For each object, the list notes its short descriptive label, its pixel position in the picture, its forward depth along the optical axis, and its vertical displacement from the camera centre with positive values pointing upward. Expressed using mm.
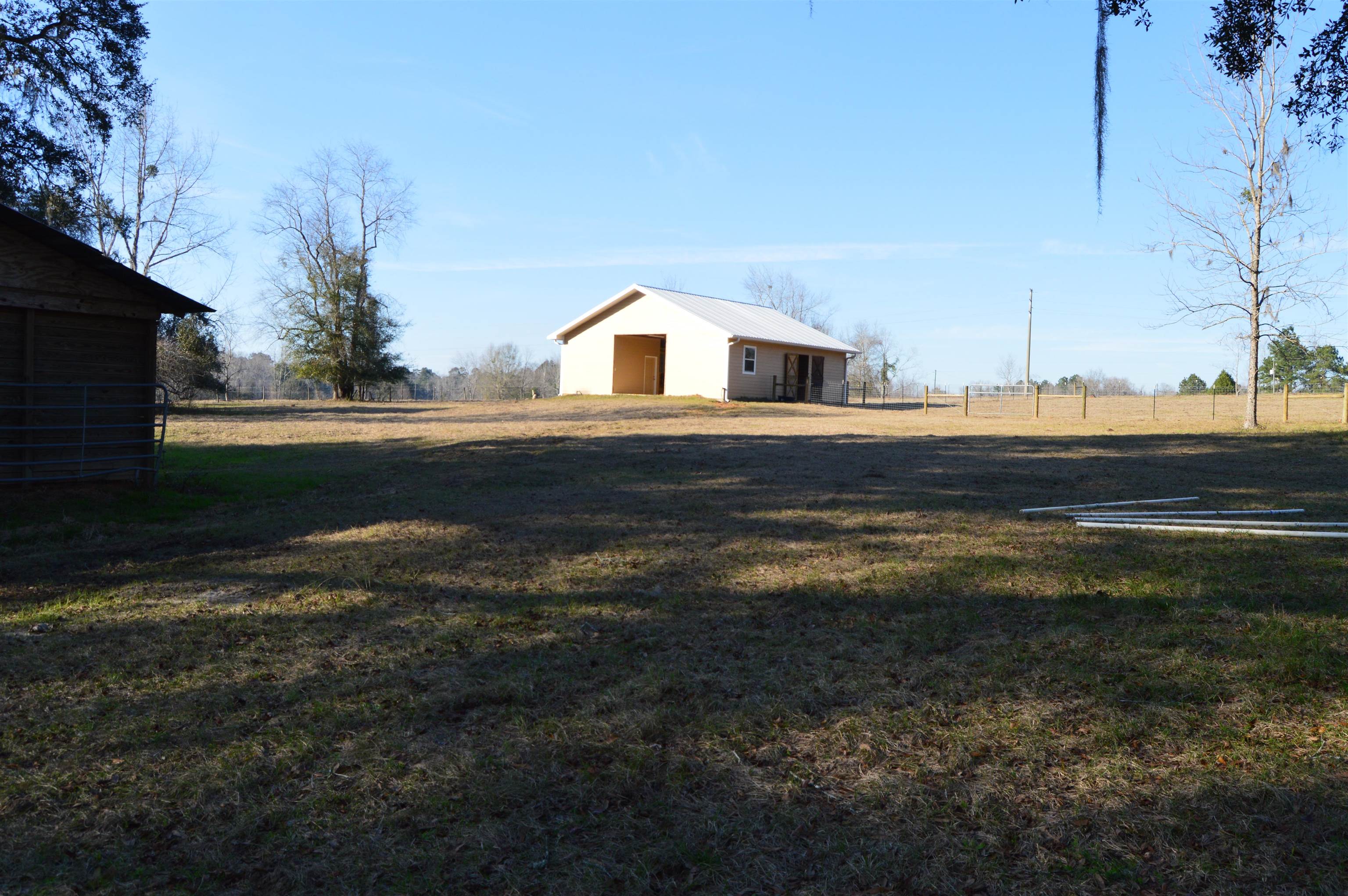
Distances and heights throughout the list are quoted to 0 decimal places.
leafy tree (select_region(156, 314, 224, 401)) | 28500 +1798
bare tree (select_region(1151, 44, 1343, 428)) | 19641 +5459
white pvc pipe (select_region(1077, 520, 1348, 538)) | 7312 -802
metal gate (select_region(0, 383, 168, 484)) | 9438 -290
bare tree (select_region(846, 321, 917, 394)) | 60281 +4727
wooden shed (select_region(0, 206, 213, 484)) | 9289 +566
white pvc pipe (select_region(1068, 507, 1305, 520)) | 8281 -765
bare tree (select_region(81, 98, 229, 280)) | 30016 +6856
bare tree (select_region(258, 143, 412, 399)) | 38594 +4338
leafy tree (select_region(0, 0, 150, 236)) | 13078 +5305
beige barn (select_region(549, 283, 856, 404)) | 31812 +2948
